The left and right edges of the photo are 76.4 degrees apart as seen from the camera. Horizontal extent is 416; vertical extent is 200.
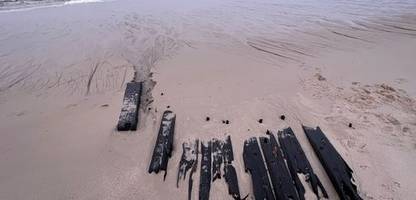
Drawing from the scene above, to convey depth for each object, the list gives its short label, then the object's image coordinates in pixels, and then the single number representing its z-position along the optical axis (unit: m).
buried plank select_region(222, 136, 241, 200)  2.85
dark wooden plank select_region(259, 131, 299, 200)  2.71
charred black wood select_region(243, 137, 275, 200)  2.76
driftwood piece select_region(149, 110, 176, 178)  3.20
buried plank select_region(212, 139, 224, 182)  3.06
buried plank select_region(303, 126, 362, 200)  2.75
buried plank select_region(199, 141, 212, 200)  2.85
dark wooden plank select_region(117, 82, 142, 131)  3.87
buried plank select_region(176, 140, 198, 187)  3.12
